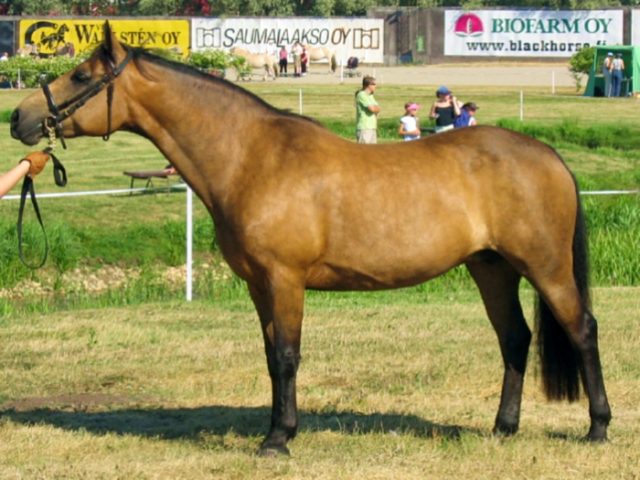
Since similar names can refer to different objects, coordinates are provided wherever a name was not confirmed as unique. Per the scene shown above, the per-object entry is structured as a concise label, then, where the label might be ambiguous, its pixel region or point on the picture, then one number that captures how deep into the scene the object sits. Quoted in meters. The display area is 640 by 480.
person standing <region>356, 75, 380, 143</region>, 22.16
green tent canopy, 43.81
